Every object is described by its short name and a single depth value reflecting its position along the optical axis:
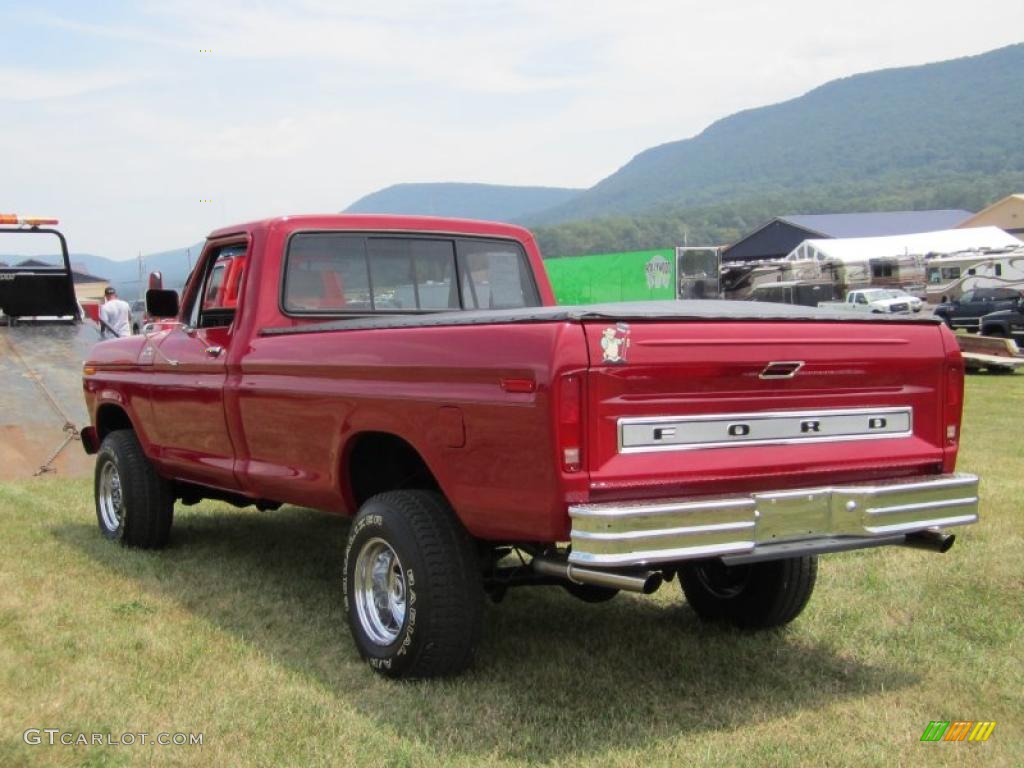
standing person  15.11
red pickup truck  3.79
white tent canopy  55.38
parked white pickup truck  41.02
